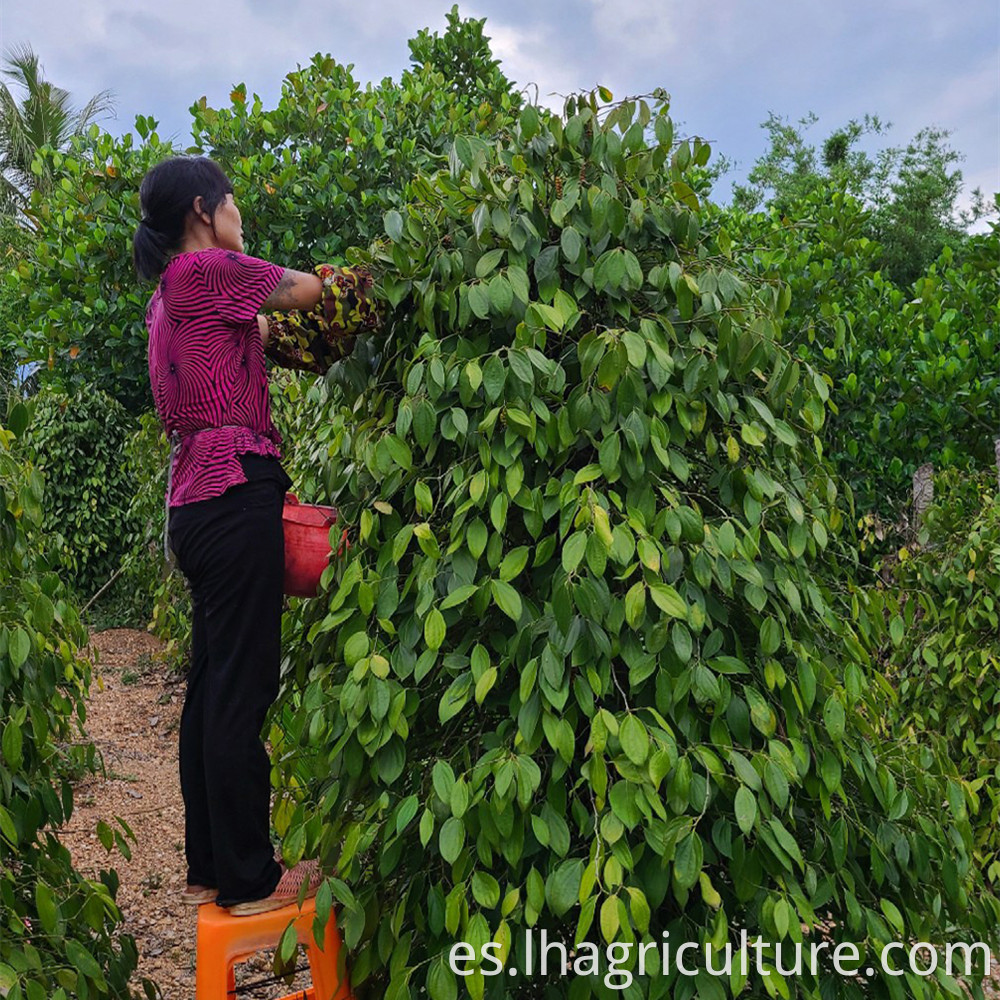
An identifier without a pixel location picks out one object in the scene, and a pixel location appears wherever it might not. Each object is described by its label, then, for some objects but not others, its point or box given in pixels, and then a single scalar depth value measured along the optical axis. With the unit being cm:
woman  213
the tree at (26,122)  2138
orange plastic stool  204
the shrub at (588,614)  180
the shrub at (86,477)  1078
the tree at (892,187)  1681
